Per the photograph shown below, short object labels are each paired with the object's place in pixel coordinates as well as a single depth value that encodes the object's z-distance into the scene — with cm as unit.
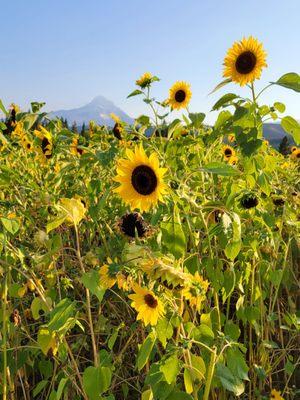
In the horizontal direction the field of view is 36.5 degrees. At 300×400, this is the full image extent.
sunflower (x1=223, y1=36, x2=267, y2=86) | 166
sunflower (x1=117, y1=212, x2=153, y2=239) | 125
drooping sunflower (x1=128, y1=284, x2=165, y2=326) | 109
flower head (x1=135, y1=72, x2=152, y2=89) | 241
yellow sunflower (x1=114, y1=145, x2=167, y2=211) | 116
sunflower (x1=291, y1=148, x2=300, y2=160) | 405
